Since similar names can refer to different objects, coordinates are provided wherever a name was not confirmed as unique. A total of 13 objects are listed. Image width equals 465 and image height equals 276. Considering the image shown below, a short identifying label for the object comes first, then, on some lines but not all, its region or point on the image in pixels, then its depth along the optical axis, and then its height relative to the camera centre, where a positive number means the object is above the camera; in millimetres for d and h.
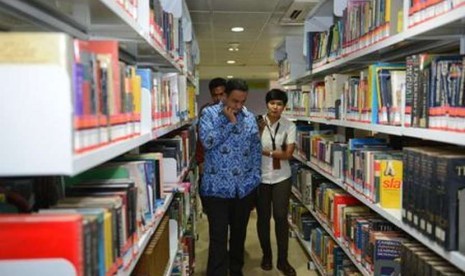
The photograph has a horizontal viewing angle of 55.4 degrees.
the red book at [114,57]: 1116 +111
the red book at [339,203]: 3211 -779
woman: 3967 -683
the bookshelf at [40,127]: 829 -51
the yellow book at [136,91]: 1572 +28
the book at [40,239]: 925 -290
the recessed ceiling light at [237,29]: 6273 +975
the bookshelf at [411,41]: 1560 +252
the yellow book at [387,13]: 2244 +424
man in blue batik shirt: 3215 -498
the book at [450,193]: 1530 -345
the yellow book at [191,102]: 4498 -46
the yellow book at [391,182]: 2289 -448
